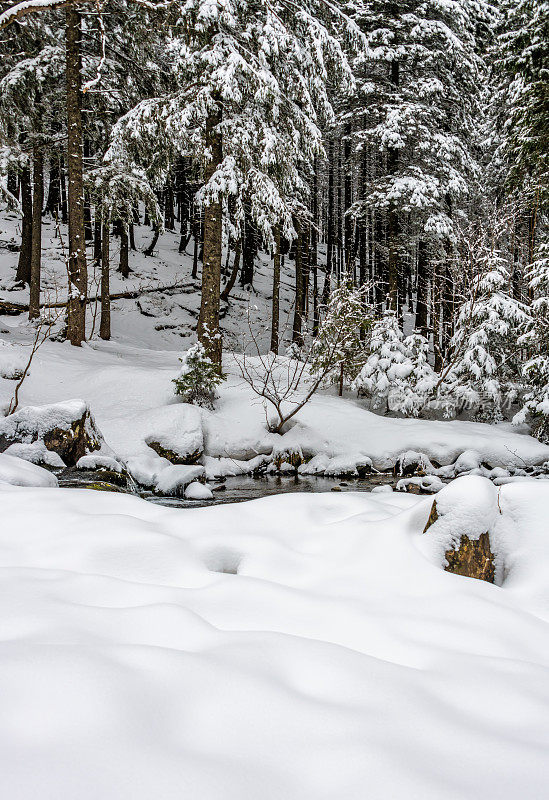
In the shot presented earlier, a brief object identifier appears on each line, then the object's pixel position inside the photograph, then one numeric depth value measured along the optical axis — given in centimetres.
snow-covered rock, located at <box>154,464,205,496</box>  753
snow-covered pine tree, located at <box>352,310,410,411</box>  1158
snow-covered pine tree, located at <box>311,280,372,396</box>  1151
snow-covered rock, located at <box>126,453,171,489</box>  783
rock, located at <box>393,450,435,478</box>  923
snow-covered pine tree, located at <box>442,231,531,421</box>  1095
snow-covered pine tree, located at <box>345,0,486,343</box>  1345
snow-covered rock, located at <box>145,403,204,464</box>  876
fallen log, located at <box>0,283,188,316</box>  1780
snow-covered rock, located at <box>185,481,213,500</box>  723
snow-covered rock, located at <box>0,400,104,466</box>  639
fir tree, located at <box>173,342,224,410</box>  978
